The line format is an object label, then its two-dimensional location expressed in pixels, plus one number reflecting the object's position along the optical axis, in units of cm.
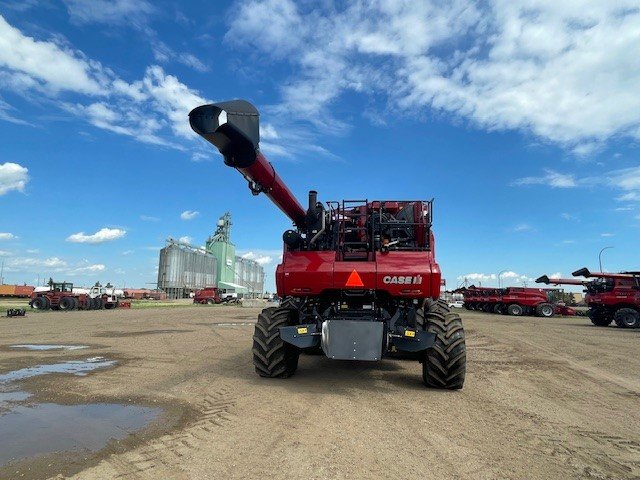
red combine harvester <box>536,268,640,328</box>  2342
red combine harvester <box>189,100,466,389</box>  635
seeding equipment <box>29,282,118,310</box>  3241
